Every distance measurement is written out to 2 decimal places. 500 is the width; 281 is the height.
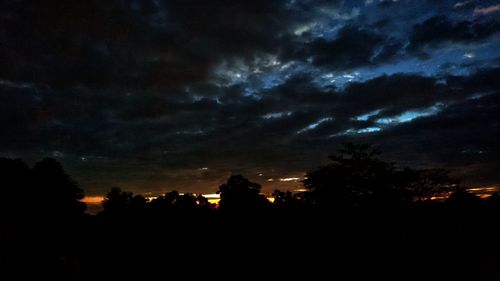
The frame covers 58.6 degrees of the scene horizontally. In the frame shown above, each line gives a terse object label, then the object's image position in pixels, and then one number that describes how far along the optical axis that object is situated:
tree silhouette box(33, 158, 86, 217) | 23.66
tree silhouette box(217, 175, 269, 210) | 22.30
